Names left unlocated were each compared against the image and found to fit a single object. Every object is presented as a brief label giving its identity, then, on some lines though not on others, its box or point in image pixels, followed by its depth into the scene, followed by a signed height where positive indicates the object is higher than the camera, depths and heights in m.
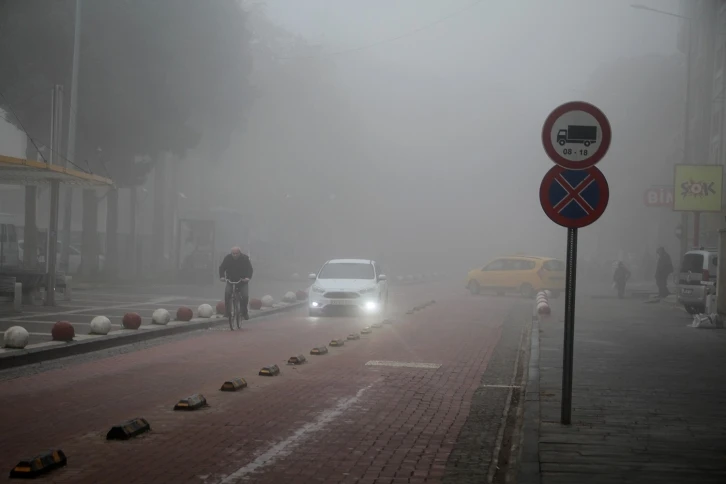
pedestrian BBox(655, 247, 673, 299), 36.50 -0.84
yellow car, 39.28 -1.29
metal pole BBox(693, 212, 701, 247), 33.12 +0.83
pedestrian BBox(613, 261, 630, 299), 39.28 -1.20
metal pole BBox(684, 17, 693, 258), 37.28 +4.28
